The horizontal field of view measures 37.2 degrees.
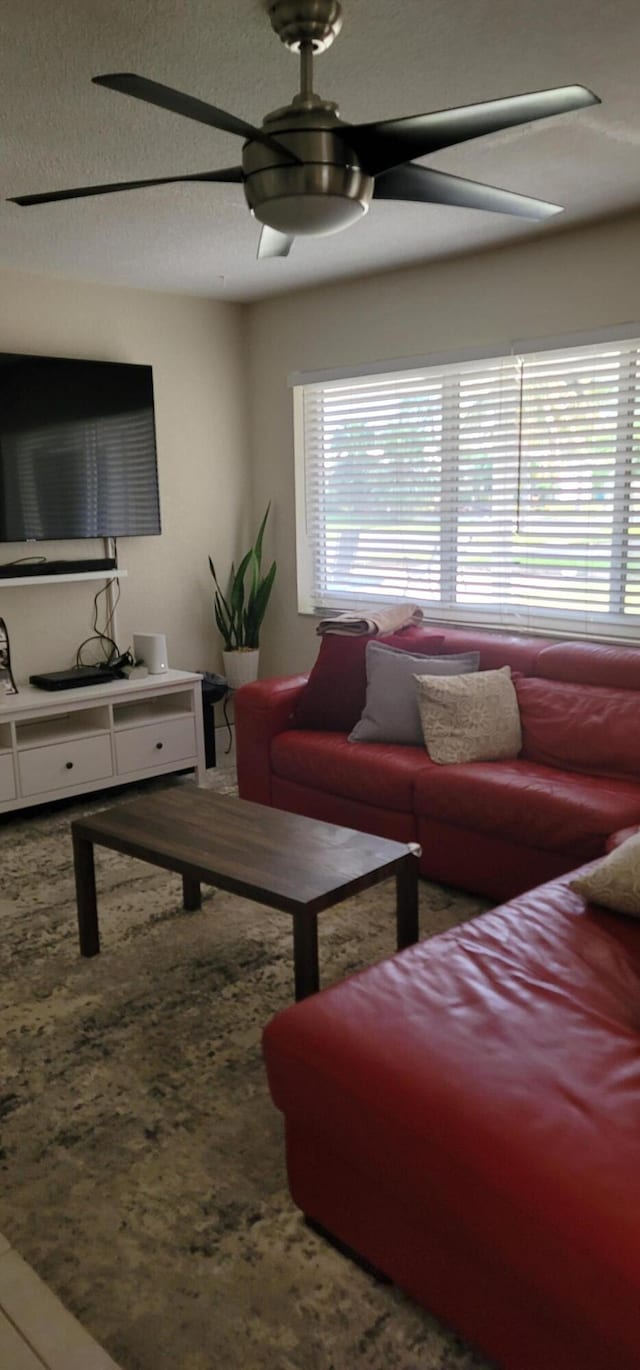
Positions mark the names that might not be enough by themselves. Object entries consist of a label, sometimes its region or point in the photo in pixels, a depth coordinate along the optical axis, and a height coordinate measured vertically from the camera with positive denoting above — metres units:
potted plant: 5.12 -0.57
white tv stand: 3.96 -0.97
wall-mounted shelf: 4.13 -0.28
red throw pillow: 3.81 -0.68
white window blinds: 3.79 +0.08
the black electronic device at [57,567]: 4.17 -0.23
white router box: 4.58 -0.66
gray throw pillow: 3.56 -0.69
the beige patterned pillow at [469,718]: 3.34 -0.74
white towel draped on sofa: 3.91 -0.46
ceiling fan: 1.71 +0.70
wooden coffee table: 2.27 -0.90
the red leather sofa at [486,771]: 2.93 -0.88
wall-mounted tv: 4.12 +0.29
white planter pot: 5.11 -0.82
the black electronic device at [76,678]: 4.23 -0.73
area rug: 1.59 -1.33
